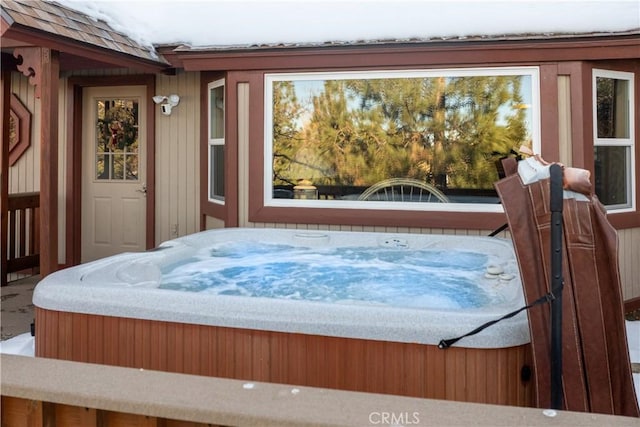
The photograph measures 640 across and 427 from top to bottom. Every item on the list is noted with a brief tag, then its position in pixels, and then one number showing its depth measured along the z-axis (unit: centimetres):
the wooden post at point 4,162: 518
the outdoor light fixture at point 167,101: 594
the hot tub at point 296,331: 205
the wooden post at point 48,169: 397
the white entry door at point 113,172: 626
